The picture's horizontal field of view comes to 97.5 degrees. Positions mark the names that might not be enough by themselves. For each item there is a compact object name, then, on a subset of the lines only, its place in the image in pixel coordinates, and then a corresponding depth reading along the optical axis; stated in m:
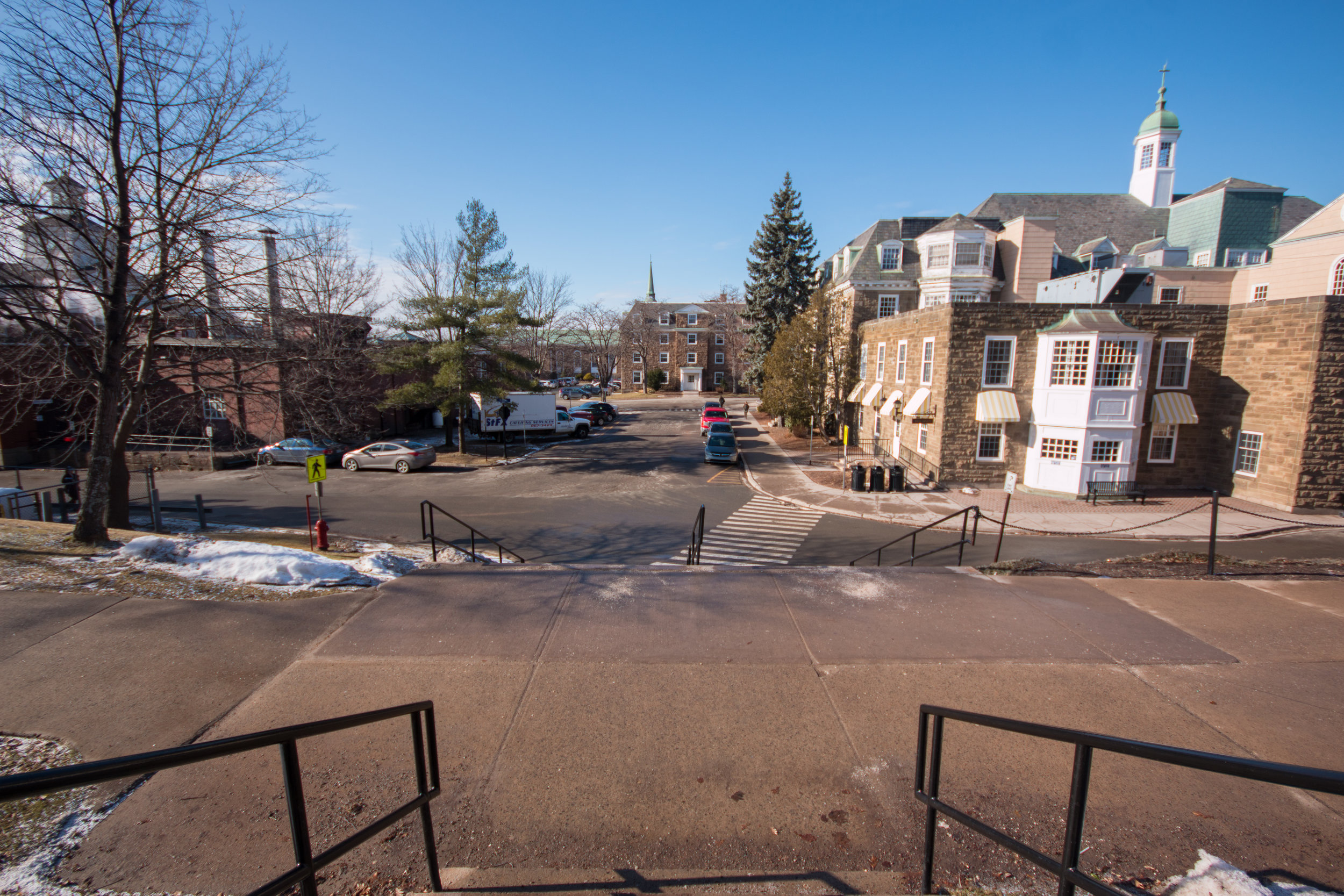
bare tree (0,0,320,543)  9.18
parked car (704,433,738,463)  28.14
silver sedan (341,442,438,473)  26.48
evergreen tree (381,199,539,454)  27.95
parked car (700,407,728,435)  37.91
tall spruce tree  46.00
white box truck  34.81
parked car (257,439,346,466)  27.38
